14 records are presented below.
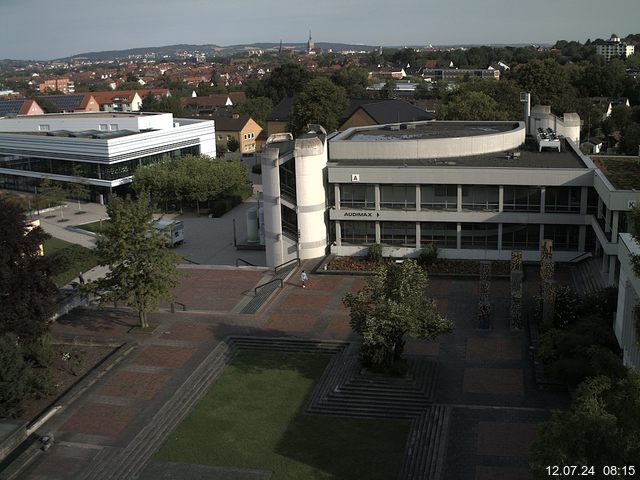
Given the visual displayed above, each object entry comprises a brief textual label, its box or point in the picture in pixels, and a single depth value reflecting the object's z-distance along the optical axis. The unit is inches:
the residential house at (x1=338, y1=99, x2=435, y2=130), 3139.8
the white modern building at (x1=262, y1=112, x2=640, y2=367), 1531.7
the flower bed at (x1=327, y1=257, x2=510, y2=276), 1515.7
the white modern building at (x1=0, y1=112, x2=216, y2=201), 2491.4
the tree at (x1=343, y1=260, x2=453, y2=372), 999.6
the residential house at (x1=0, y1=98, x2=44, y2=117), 4200.3
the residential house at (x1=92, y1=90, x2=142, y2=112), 5595.5
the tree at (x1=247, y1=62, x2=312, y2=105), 4803.2
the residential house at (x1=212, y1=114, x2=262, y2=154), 3676.2
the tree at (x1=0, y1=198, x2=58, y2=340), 1061.8
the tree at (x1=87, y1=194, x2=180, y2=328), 1211.2
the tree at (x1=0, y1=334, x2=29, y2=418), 949.8
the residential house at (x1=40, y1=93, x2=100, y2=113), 5083.7
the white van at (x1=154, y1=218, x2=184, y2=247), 1887.3
